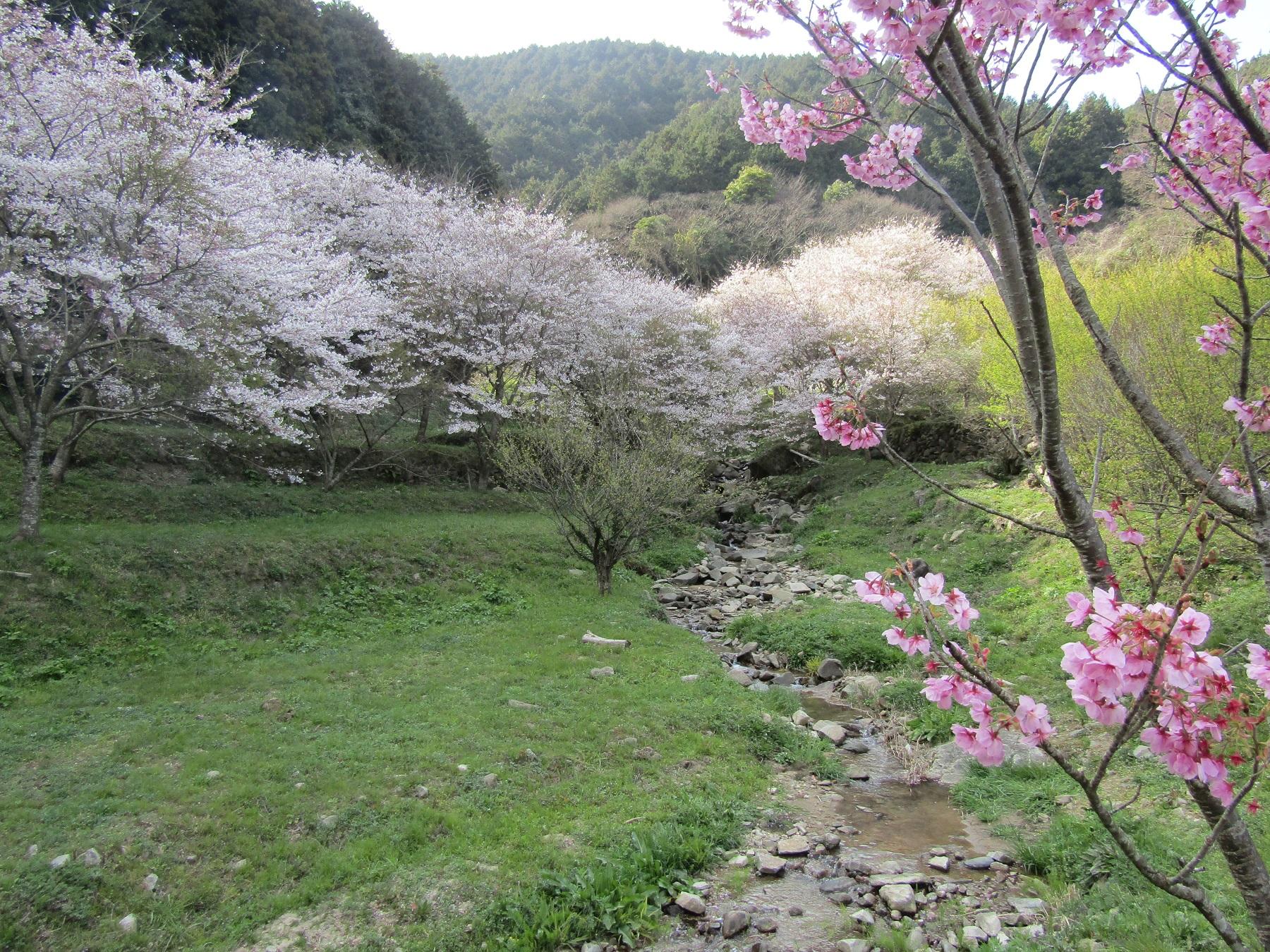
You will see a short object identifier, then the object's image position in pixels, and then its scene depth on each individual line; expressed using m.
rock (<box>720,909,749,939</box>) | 4.42
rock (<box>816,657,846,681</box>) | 9.24
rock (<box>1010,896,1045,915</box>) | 4.36
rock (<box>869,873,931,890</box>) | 4.79
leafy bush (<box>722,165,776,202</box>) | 41.50
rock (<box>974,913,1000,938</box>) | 4.17
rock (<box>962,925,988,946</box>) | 4.10
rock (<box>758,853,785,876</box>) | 5.06
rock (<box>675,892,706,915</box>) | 4.64
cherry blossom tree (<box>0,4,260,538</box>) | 9.09
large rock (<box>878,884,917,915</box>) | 4.52
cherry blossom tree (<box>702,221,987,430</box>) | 20.33
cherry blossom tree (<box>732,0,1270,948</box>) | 1.67
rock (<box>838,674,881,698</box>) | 8.59
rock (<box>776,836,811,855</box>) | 5.30
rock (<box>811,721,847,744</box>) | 7.45
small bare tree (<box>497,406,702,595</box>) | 12.21
